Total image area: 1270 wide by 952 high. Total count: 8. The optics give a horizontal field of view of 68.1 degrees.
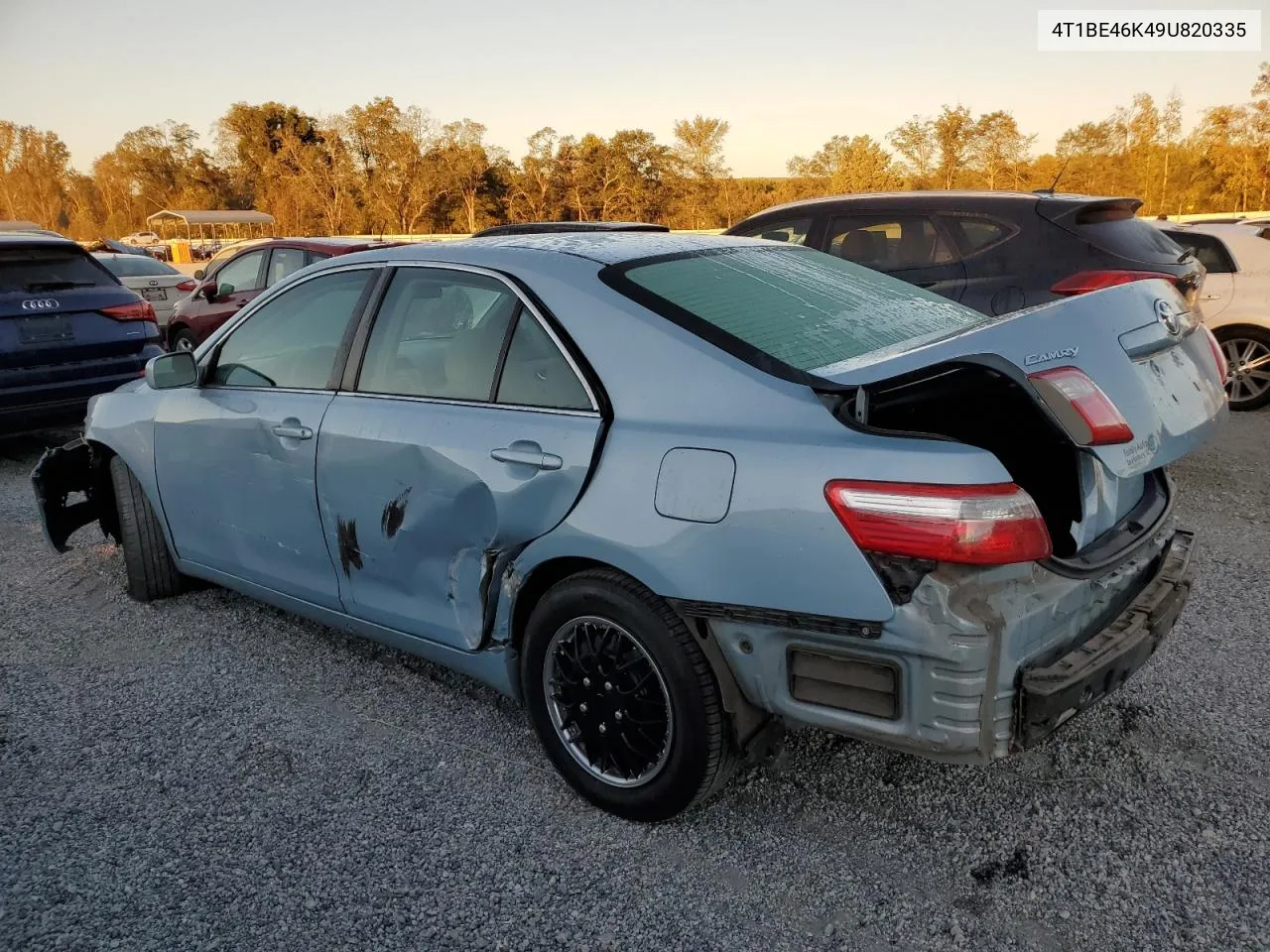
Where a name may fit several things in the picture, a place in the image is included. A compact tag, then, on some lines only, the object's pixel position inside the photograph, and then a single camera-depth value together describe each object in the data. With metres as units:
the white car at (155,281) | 15.34
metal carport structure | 62.19
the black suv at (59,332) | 6.60
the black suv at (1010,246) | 5.87
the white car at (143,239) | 56.78
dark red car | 9.87
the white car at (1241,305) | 8.01
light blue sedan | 2.05
